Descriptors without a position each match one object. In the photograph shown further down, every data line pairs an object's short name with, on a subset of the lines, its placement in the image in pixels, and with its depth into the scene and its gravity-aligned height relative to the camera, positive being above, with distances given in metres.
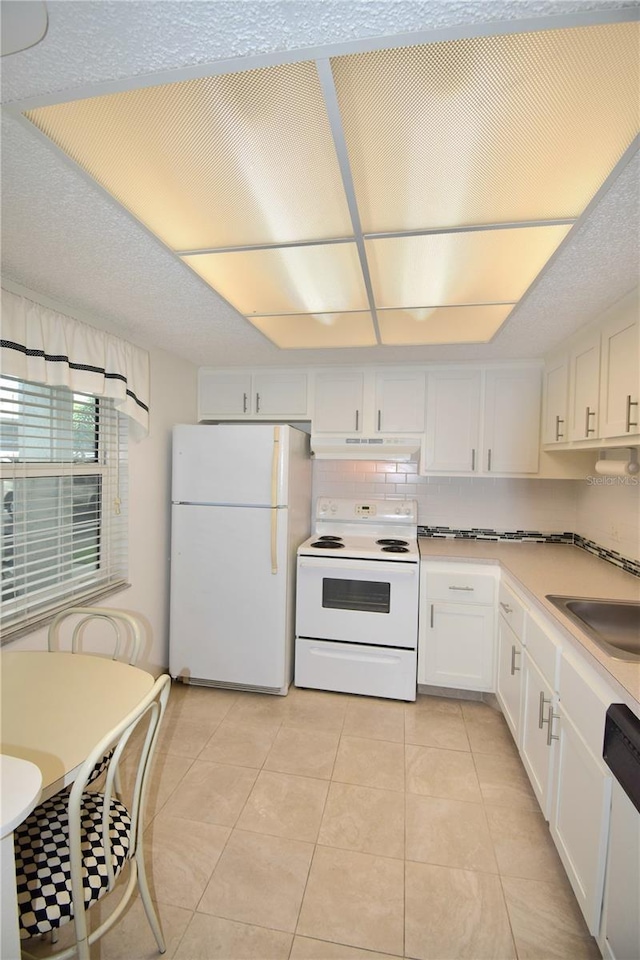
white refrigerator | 2.65 -0.51
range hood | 2.98 +0.21
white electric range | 2.64 -0.91
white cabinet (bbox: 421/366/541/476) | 2.83 +0.41
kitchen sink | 1.74 -0.56
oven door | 2.64 -0.80
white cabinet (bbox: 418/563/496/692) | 2.58 -0.91
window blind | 1.80 -0.14
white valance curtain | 1.73 +0.55
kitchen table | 1.00 -0.70
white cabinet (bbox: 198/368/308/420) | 3.11 +0.61
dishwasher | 1.01 -0.90
